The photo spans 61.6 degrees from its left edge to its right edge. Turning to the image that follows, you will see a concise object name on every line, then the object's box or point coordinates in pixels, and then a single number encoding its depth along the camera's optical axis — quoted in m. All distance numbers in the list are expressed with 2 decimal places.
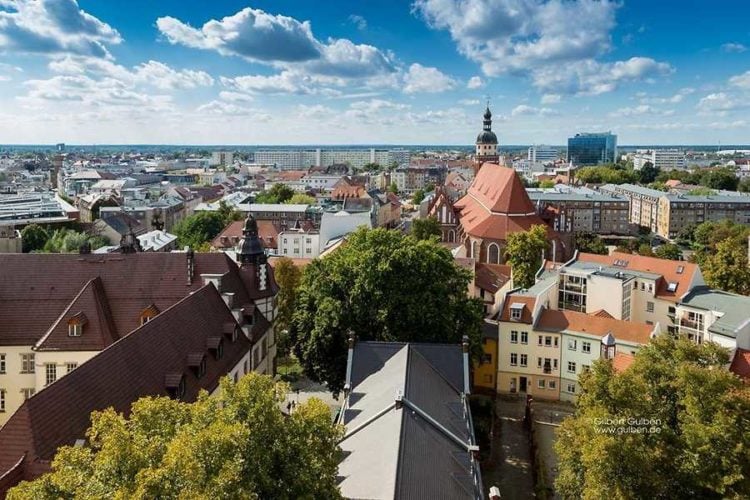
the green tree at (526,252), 66.06
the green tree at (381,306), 37.44
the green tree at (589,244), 89.50
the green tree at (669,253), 86.69
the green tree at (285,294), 51.28
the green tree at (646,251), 85.94
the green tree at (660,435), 22.30
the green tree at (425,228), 88.19
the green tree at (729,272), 59.72
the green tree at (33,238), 93.94
